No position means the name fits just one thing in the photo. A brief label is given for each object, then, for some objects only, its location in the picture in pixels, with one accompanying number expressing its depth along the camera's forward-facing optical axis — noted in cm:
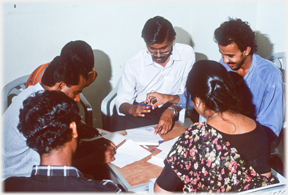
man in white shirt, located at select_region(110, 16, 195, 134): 243
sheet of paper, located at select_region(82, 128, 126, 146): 192
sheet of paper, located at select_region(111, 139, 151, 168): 170
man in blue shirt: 202
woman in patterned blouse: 129
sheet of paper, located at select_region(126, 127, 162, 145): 190
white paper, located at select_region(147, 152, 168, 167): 169
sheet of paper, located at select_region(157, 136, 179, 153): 182
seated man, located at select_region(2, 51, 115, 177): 151
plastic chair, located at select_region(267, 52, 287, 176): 220
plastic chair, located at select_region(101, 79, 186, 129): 266
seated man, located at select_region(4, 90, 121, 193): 116
